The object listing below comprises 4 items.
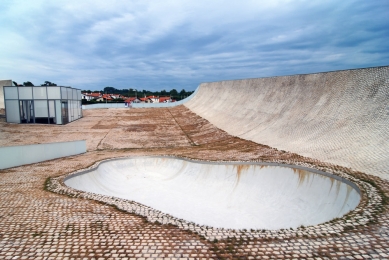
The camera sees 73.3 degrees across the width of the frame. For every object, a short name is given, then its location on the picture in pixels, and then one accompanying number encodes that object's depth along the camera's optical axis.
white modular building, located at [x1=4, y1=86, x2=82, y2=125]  26.16
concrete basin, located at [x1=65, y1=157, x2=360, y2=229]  9.41
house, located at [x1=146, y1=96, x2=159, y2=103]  112.64
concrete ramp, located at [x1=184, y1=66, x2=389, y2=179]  12.04
